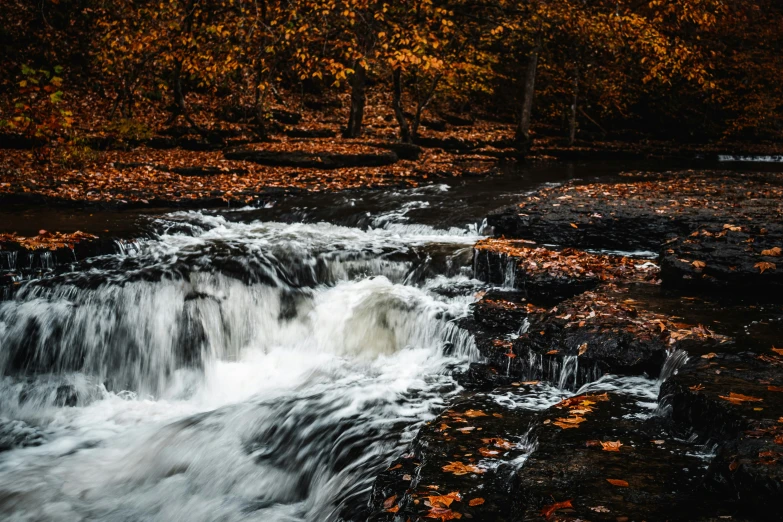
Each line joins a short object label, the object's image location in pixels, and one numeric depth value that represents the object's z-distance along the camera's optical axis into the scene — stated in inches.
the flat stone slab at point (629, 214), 349.1
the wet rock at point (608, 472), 116.6
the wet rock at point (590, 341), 205.2
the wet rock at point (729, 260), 243.6
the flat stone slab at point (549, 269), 286.8
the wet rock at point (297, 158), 609.0
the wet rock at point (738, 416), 115.0
